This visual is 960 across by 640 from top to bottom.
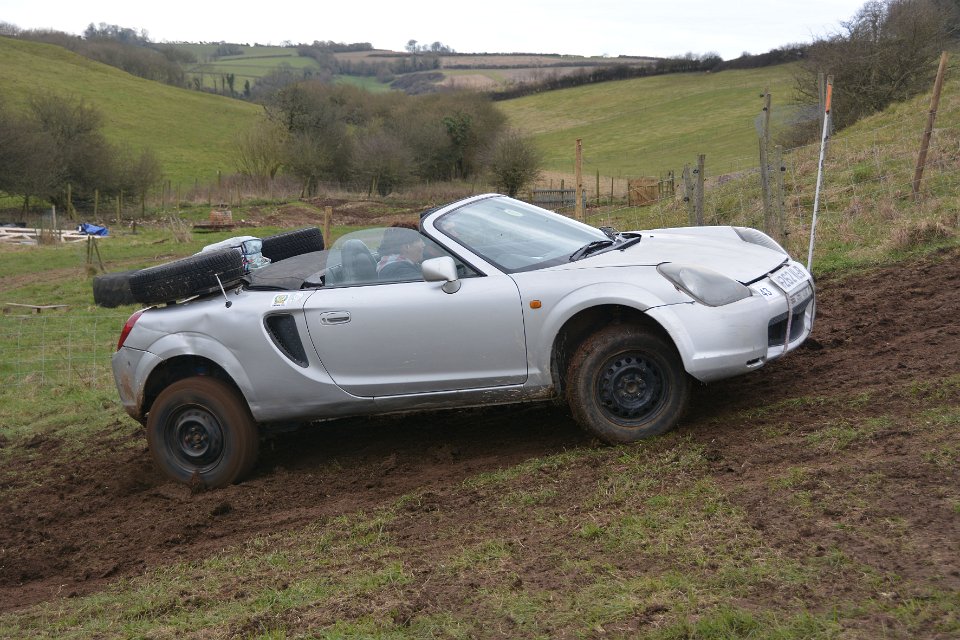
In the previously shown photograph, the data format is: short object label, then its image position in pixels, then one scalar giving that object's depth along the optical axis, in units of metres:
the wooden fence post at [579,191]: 16.38
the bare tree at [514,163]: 52.00
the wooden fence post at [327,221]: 13.96
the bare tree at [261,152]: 62.56
